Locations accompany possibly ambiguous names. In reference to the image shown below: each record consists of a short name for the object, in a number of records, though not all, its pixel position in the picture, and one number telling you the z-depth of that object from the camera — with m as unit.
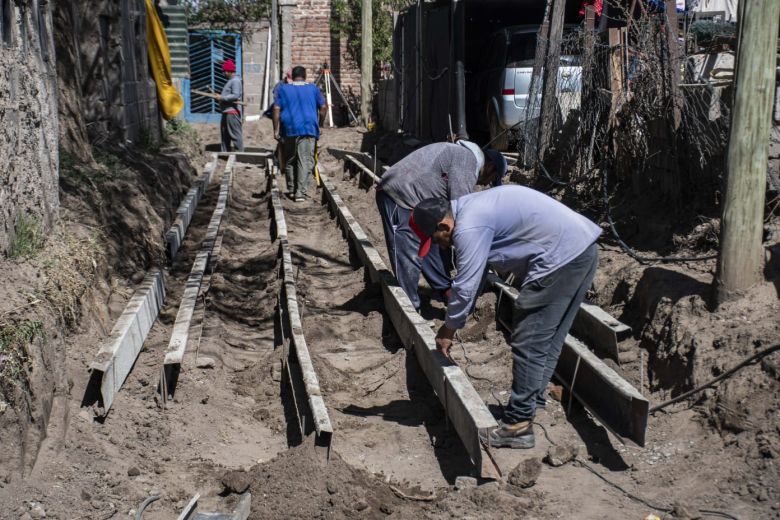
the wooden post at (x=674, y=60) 7.64
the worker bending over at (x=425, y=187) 6.29
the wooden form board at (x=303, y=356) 4.60
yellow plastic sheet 16.23
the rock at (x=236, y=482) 4.37
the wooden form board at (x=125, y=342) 5.02
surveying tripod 24.40
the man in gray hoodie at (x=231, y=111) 18.20
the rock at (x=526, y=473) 4.45
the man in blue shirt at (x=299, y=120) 12.56
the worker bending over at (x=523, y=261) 4.39
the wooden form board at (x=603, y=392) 4.67
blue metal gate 24.70
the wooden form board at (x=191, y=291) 5.69
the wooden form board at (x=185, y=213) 9.38
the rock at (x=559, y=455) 4.76
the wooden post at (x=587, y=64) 9.48
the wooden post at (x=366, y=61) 21.89
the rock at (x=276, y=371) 6.05
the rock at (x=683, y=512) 3.99
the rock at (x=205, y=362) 6.02
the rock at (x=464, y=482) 4.32
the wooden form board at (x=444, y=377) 4.42
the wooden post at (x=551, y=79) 10.45
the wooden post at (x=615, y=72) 8.98
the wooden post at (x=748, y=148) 5.38
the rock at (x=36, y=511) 3.89
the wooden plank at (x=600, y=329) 5.88
